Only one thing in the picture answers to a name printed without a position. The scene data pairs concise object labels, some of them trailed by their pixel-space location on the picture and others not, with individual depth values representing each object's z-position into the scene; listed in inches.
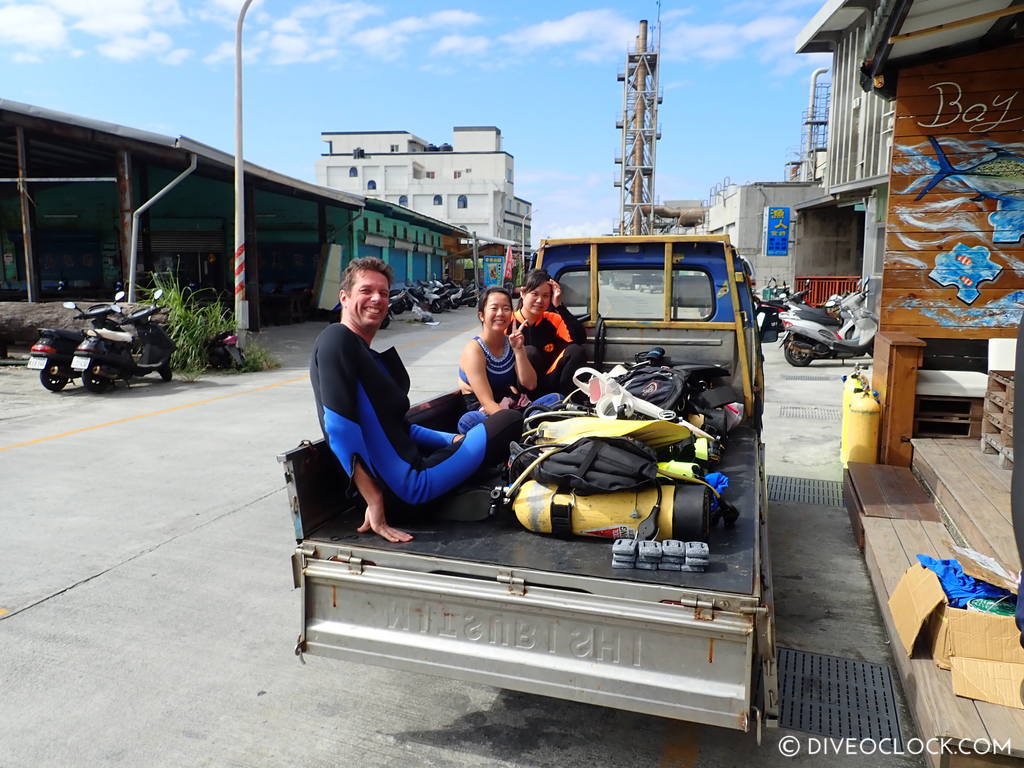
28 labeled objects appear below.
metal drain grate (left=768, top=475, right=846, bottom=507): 238.4
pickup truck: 92.8
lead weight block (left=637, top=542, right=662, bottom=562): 104.7
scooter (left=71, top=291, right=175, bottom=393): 414.0
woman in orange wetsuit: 201.0
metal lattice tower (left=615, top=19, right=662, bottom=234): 2832.2
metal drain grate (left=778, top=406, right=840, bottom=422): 365.7
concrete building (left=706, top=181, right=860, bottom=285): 1093.1
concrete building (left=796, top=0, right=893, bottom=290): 759.1
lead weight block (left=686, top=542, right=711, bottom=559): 104.4
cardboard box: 101.8
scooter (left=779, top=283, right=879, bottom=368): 548.4
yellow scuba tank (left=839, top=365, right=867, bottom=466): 245.0
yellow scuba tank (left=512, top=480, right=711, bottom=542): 114.0
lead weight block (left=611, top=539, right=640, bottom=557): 105.7
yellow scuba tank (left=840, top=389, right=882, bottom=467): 238.1
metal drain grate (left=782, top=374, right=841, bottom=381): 501.7
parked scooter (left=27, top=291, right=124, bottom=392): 415.5
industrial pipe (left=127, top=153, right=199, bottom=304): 530.6
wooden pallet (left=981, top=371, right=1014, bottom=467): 191.9
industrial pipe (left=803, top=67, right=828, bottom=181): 1727.4
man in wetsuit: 115.2
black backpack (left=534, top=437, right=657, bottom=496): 114.9
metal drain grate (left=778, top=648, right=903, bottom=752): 117.0
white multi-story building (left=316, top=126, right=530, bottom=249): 2847.0
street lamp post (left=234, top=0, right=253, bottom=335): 532.7
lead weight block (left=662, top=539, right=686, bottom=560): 105.0
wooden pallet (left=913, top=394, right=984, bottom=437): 232.5
